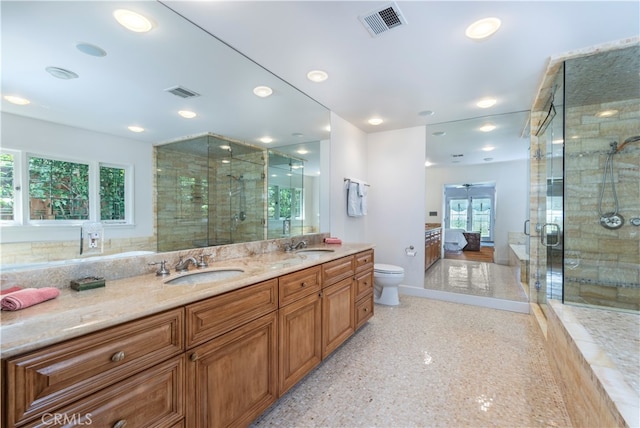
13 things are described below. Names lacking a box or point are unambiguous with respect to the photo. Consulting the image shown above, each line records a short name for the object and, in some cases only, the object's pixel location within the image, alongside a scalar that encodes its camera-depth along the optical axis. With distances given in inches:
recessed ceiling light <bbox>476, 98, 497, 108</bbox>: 115.8
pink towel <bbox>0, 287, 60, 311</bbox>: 36.1
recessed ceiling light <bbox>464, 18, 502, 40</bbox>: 67.7
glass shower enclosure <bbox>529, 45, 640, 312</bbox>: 107.4
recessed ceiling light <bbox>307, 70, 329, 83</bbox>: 92.8
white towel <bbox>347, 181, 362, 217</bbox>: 140.3
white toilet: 133.0
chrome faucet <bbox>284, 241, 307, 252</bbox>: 102.4
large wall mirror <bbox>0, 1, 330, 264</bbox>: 44.8
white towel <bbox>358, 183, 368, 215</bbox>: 145.5
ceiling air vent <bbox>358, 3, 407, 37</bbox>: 63.5
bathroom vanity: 29.9
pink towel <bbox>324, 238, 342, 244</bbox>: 119.5
